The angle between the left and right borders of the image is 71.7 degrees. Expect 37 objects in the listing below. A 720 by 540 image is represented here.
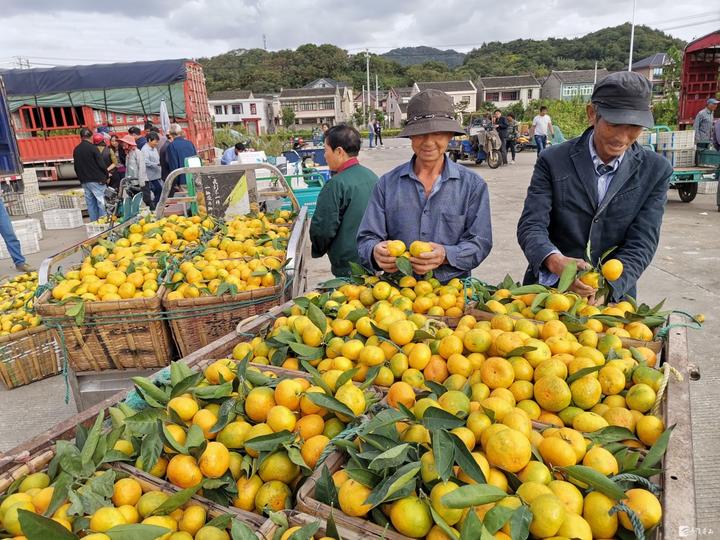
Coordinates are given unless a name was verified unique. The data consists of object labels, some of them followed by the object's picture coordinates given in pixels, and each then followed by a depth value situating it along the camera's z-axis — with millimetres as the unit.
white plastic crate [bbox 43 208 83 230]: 10133
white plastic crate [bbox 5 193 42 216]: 11164
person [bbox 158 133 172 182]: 8977
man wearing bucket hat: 2477
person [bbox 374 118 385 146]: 34344
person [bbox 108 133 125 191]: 10406
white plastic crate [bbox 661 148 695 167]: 9781
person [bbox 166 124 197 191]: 8812
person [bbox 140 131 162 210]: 9156
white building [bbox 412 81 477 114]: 66688
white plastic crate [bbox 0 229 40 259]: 8195
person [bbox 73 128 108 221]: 8812
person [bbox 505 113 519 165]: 18219
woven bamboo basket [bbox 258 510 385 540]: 1121
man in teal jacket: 3494
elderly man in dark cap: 2289
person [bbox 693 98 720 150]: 9562
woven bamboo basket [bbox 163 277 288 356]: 2946
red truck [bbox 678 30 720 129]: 11469
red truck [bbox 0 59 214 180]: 14555
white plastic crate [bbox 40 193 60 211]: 11891
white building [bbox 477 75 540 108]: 68688
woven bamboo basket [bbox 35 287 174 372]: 2873
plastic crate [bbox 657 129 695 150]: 9688
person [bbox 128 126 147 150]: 9883
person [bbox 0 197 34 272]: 6598
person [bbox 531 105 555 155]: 16234
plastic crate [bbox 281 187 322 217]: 7207
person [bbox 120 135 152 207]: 9023
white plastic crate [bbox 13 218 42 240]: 8266
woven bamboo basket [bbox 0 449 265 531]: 1259
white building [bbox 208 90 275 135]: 64062
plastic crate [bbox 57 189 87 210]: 11461
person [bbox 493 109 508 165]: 16608
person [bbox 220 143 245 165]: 10250
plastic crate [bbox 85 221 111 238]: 7661
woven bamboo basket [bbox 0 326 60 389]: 4000
